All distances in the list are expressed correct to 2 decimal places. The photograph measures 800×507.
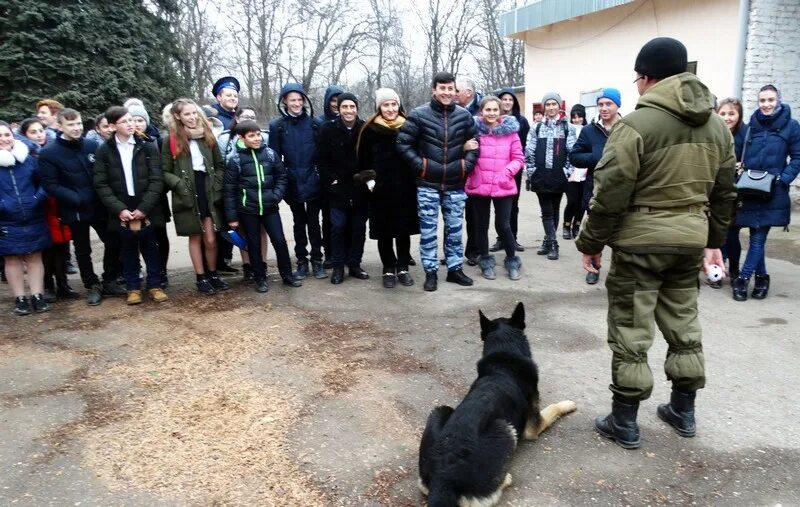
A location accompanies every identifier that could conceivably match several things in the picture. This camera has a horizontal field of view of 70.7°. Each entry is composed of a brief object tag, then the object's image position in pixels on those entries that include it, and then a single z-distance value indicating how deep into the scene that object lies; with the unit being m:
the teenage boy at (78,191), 5.60
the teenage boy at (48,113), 7.41
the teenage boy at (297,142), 6.39
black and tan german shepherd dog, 2.56
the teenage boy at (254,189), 5.91
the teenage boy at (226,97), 6.78
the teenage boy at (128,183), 5.56
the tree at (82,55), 14.18
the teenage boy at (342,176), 6.17
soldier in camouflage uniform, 2.93
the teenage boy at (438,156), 5.88
